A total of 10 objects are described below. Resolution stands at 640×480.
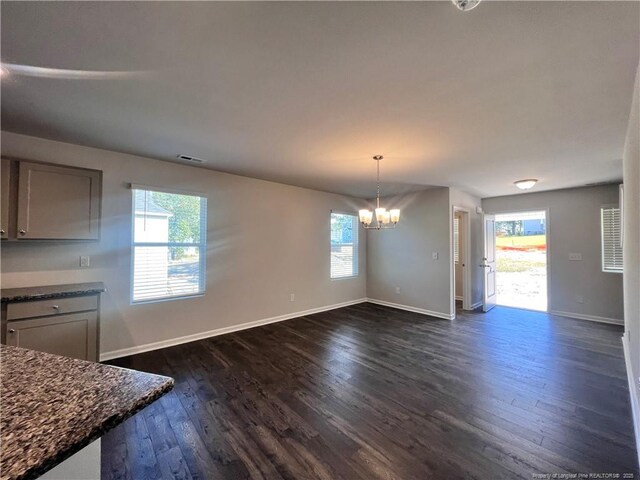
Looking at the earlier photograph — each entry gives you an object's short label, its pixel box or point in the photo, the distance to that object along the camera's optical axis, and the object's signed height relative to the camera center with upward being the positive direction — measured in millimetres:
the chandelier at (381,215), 3410 +388
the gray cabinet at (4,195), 2387 +447
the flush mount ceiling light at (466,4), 1170 +1055
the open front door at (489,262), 5551 -336
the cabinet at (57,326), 2279 -715
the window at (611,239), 4562 +120
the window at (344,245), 5746 +18
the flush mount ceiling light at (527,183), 4273 +1012
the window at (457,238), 6465 +189
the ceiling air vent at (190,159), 3334 +1098
